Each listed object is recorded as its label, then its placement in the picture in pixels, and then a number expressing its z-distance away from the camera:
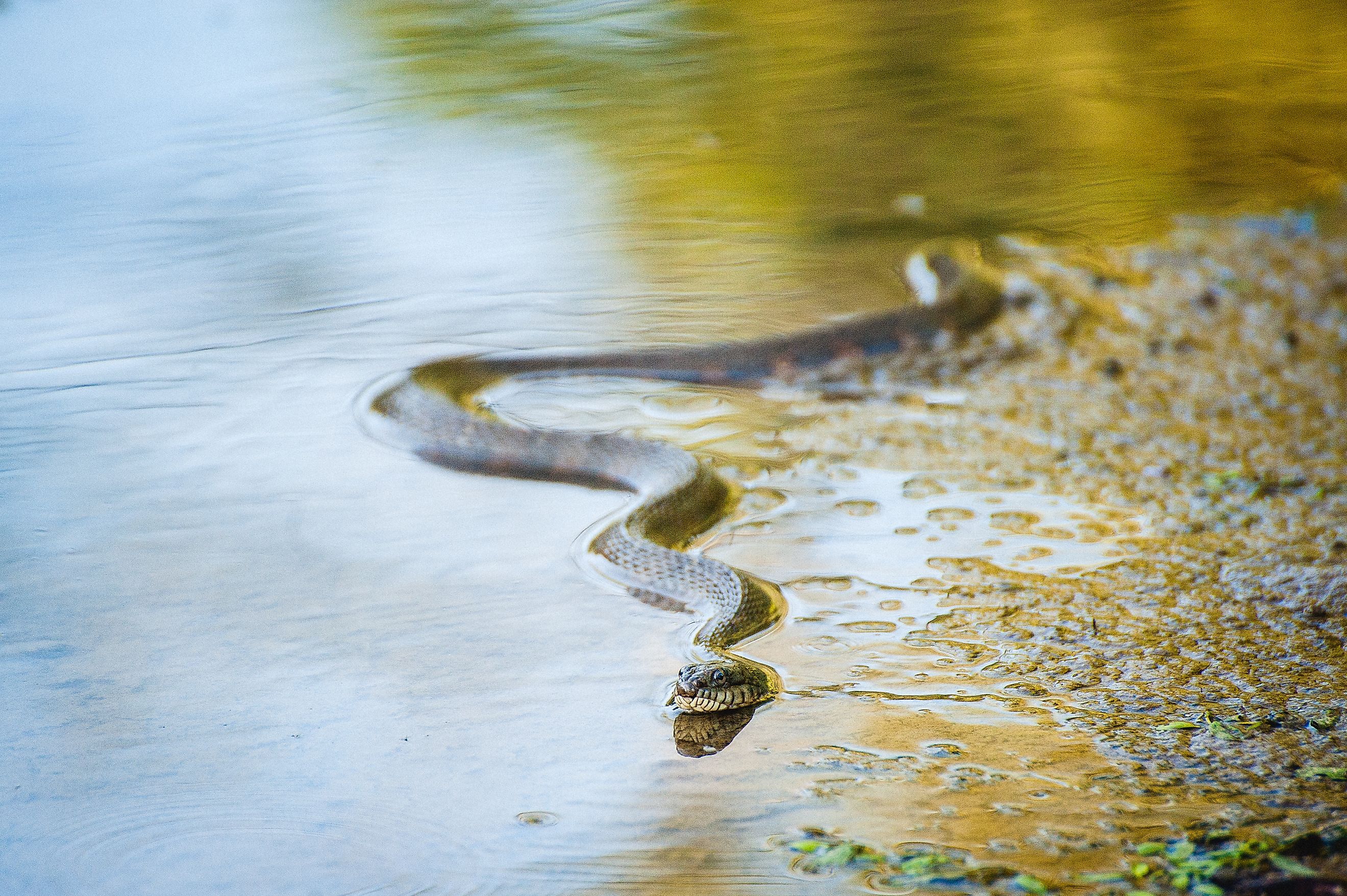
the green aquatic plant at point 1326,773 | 4.93
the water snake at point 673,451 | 6.88
